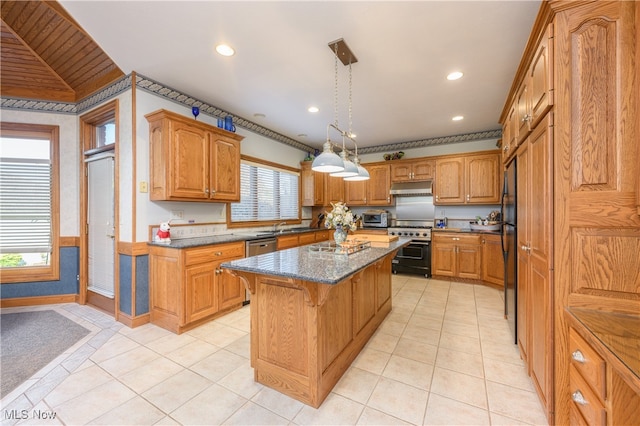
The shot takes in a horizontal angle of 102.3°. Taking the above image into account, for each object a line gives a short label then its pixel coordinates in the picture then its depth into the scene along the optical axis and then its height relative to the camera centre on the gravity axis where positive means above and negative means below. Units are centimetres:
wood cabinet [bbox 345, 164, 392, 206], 553 +51
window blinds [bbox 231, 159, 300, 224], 429 +35
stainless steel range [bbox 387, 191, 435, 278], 486 -36
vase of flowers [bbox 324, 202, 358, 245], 238 -8
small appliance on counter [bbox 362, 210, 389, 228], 547 -15
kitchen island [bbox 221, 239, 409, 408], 165 -77
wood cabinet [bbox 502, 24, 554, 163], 138 +77
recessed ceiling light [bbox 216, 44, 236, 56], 233 +151
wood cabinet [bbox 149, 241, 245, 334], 271 -80
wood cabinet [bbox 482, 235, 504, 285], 416 -81
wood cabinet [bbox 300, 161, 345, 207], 562 +55
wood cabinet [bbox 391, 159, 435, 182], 512 +85
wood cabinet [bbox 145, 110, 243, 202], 285 +64
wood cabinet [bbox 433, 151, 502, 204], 456 +59
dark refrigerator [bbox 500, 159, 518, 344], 238 -32
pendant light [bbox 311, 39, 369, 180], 217 +47
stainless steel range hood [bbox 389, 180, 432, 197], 514 +47
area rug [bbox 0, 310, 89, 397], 207 -126
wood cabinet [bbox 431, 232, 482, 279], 445 -78
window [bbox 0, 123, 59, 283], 340 +16
